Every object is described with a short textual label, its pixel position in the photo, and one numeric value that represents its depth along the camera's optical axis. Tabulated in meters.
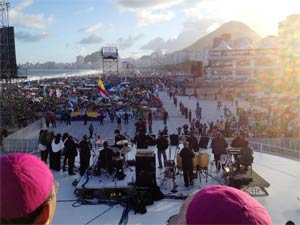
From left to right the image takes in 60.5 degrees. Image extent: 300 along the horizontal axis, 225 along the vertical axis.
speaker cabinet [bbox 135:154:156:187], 5.54
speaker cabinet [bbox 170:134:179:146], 8.27
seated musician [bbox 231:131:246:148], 7.02
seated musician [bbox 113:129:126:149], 7.37
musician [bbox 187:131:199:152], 7.63
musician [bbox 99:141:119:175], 5.94
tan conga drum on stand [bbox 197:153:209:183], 6.48
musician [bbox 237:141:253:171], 6.10
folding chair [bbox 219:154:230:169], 6.93
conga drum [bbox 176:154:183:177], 6.46
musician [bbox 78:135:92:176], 6.61
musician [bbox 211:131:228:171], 7.11
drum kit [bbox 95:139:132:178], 5.99
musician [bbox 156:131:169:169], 7.42
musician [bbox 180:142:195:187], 5.99
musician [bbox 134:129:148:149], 7.64
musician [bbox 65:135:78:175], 6.95
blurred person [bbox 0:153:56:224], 0.93
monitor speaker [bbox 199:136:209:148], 8.58
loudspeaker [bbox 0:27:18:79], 18.86
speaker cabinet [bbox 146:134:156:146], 8.75
